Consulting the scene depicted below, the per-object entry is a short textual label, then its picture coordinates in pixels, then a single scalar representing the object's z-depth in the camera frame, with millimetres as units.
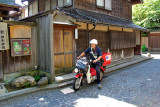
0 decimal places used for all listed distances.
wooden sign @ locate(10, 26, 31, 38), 6996
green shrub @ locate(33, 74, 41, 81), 7488
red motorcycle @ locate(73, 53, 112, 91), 6336
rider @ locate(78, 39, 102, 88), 6843
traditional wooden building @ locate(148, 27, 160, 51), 26306
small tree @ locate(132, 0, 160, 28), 25927
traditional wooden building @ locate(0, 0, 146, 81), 7473
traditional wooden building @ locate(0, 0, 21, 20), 5571
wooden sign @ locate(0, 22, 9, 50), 6168
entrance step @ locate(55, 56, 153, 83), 7648
